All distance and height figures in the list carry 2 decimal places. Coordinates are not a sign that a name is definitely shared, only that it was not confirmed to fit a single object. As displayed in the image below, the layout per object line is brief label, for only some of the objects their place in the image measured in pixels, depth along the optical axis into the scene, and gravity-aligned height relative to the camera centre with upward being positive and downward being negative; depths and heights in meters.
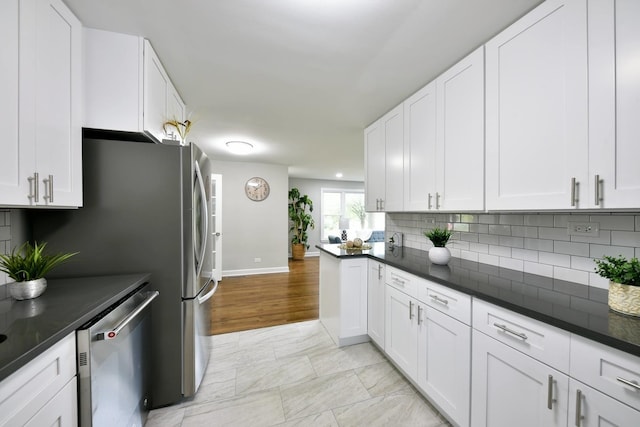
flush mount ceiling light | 3.63 +1.03
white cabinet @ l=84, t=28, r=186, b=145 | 1.48 +0.82
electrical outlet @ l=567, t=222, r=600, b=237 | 1.30 -0.09
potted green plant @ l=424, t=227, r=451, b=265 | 1.91 -0.29
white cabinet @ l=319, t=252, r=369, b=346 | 2.37 -0.89
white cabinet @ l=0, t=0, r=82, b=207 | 0.99 +0.51
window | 7.82 -0.07
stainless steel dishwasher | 0.97 -0.72
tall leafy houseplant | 6.85 -0.29
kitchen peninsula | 0.84 -0.60
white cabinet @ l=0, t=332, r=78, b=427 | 0.69 -0.58
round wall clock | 5.29 +0.52
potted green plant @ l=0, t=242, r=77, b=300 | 1.11 -0.29
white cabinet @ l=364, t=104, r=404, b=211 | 2.39 +0.54
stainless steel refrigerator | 1.49 -0.13
